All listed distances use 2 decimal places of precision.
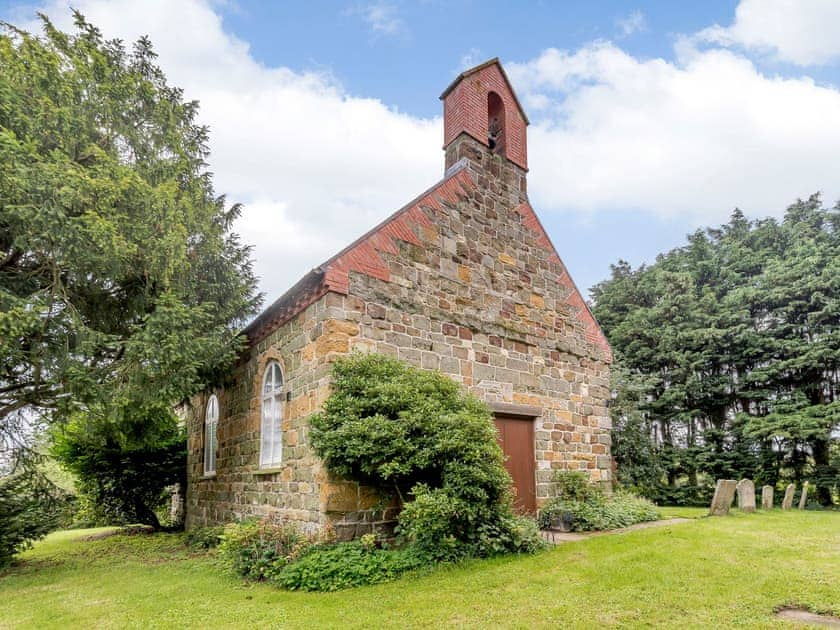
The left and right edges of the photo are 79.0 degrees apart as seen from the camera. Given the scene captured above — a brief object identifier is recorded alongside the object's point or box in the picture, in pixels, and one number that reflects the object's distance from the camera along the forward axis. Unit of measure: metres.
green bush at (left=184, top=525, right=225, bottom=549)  10.07
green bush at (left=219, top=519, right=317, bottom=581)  6.90
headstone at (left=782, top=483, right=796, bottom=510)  14.70
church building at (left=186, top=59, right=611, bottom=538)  7.93
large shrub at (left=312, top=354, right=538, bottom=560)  6.86
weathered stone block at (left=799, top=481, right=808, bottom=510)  15.27
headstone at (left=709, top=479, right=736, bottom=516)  11.22
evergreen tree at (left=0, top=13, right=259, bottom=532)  6.68
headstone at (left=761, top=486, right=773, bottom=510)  13.54
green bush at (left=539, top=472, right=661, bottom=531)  9.47
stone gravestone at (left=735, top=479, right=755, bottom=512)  12.05
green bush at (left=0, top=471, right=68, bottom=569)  9.31
